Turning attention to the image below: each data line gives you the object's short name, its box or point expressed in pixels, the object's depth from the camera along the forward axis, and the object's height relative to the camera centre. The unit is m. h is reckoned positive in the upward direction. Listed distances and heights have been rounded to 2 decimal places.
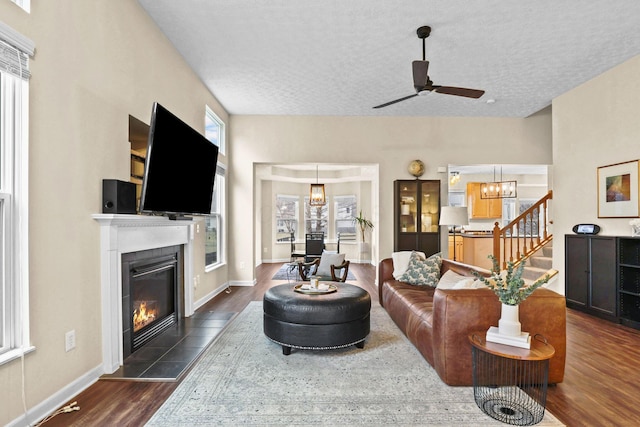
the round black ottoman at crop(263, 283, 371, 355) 3.02 -0.99
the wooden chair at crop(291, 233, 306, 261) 8.06 -1.01
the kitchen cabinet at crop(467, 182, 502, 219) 10.27 +0.17
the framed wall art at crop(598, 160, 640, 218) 4.20 +0.25
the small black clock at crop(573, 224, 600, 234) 4.64 -0.26
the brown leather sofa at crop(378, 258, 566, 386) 2.48 -0.82
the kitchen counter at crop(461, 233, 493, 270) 7.74 -0.86
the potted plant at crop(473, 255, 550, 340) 2.20 -0.58
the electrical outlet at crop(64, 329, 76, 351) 2.33 -0.89
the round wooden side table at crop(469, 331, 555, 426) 2.10 -1.21
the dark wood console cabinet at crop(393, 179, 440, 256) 6.36 -0.06
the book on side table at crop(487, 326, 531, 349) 2.15 -0.83
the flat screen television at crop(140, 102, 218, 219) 2.86 +0.43
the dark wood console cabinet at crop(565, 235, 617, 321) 4.29 -0.86
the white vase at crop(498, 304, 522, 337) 2.20 -0.73
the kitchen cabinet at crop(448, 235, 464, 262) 8.27 -0.87
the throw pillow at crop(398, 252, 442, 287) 4.15 -0.75
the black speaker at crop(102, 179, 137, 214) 2.75 +0.14
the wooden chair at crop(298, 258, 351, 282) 5.25 -0.96
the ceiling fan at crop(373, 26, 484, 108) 3.24 +1.30
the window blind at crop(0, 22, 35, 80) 1.81 +0.90
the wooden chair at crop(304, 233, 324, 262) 7.65 -0.80
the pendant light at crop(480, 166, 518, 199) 8.59 +0.55
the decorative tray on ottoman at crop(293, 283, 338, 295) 3.40 -0.80
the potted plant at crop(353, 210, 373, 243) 9.81 -0.34
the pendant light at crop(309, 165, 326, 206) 8.31 +0.43
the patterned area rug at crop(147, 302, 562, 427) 2.12 -1.30
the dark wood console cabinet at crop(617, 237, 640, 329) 4.05 -0.86
